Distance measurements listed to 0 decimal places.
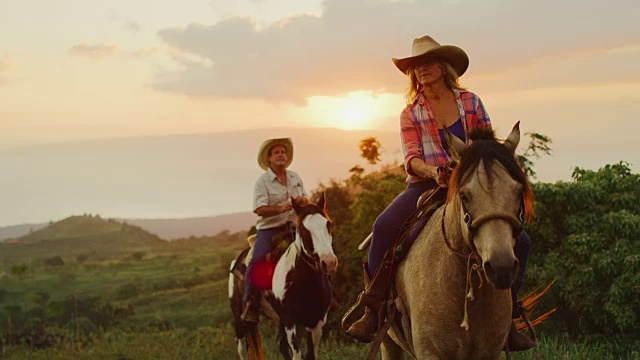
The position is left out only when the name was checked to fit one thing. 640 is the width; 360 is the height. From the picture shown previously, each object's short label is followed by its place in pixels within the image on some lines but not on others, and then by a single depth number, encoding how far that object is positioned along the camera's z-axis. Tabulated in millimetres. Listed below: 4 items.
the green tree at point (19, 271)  43688
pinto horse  10156
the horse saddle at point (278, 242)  11312
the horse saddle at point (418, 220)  6152
